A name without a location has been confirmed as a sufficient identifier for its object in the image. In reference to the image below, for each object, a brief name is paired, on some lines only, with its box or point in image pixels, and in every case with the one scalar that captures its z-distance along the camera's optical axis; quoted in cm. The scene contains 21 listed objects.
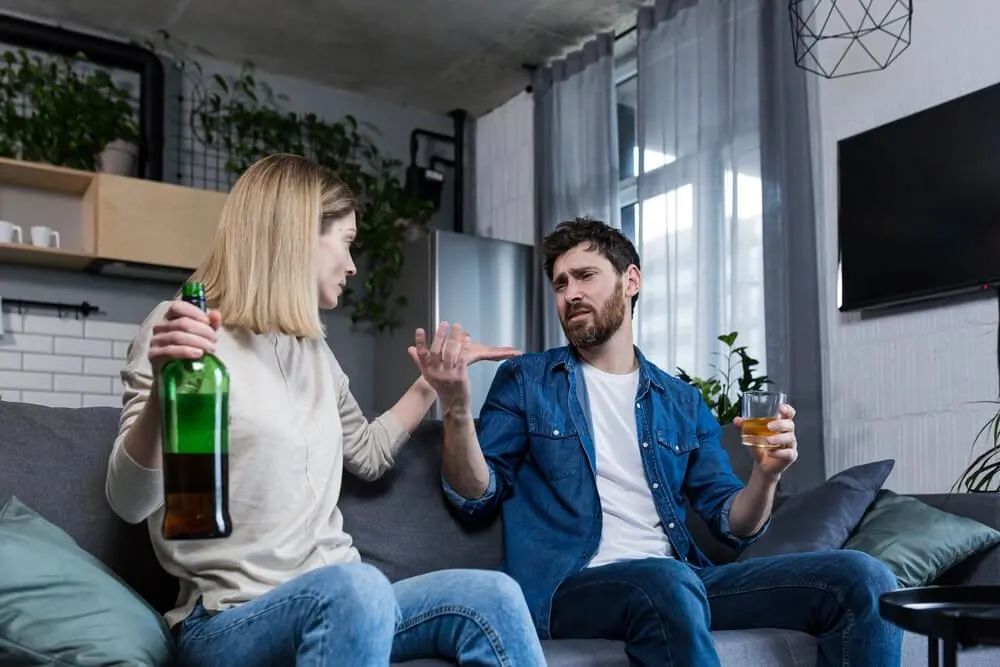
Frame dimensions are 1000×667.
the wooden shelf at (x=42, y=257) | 421
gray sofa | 174
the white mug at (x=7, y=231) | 419
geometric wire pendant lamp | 350
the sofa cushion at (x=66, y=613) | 136
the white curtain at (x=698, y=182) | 395
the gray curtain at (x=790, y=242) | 355
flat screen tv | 317
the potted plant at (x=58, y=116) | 438
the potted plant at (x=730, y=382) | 355
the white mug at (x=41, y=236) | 427
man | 181
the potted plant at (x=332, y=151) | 503
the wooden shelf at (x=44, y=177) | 427
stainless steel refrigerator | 491
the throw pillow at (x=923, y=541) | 204
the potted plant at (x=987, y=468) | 286
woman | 136
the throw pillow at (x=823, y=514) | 219
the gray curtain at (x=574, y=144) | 476
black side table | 123
